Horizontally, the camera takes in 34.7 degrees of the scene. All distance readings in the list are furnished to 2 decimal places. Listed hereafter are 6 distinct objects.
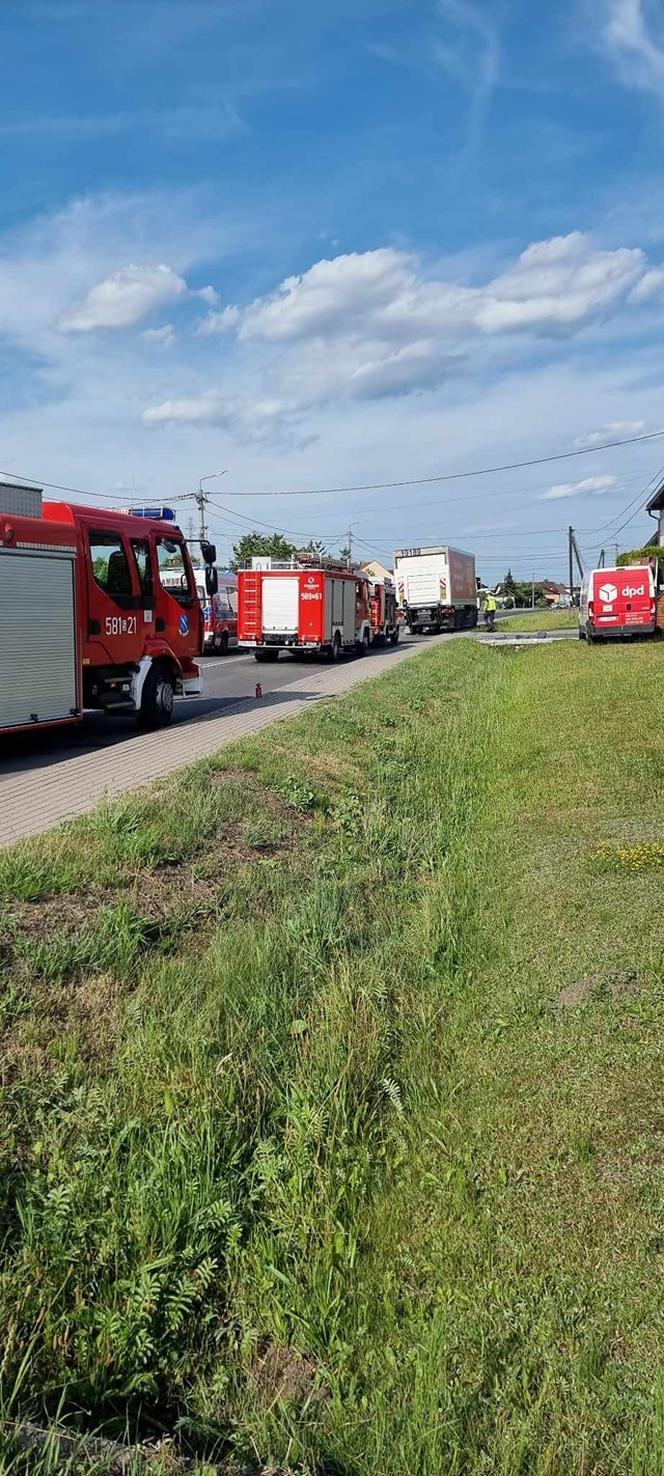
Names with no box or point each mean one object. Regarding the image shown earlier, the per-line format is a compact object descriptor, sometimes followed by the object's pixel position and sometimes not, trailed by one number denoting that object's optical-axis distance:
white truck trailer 44.72
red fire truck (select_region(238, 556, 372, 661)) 27.70
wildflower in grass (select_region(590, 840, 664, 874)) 7.09
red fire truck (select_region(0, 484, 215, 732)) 10.95
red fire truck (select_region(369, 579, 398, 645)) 37.06
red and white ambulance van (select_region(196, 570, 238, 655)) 31.78
